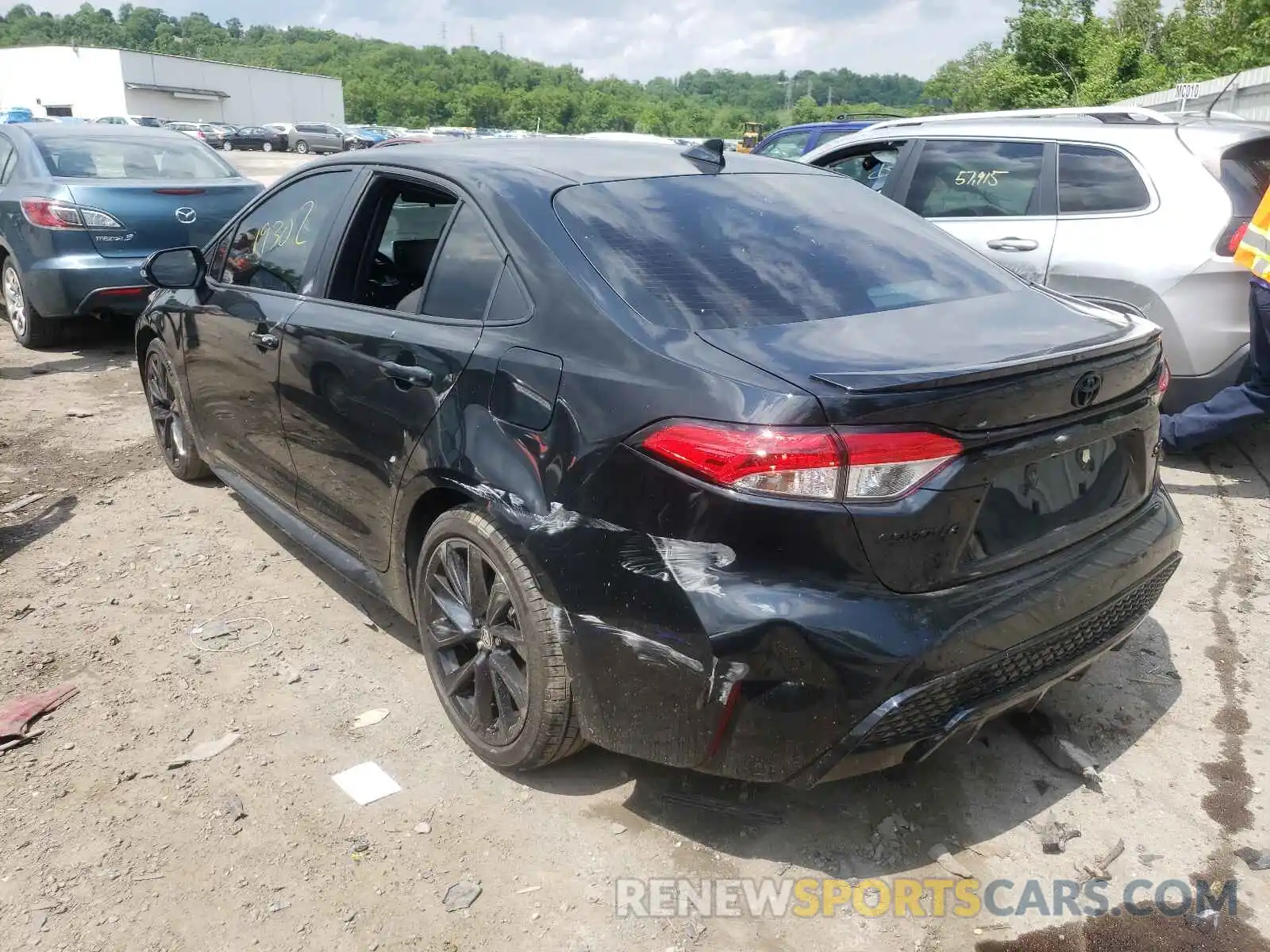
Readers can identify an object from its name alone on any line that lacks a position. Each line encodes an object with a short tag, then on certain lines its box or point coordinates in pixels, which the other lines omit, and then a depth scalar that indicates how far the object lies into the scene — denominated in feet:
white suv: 16.99
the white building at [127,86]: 259.39
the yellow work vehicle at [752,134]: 104.70
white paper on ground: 9.52
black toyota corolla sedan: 7.18
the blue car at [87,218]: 24.16
